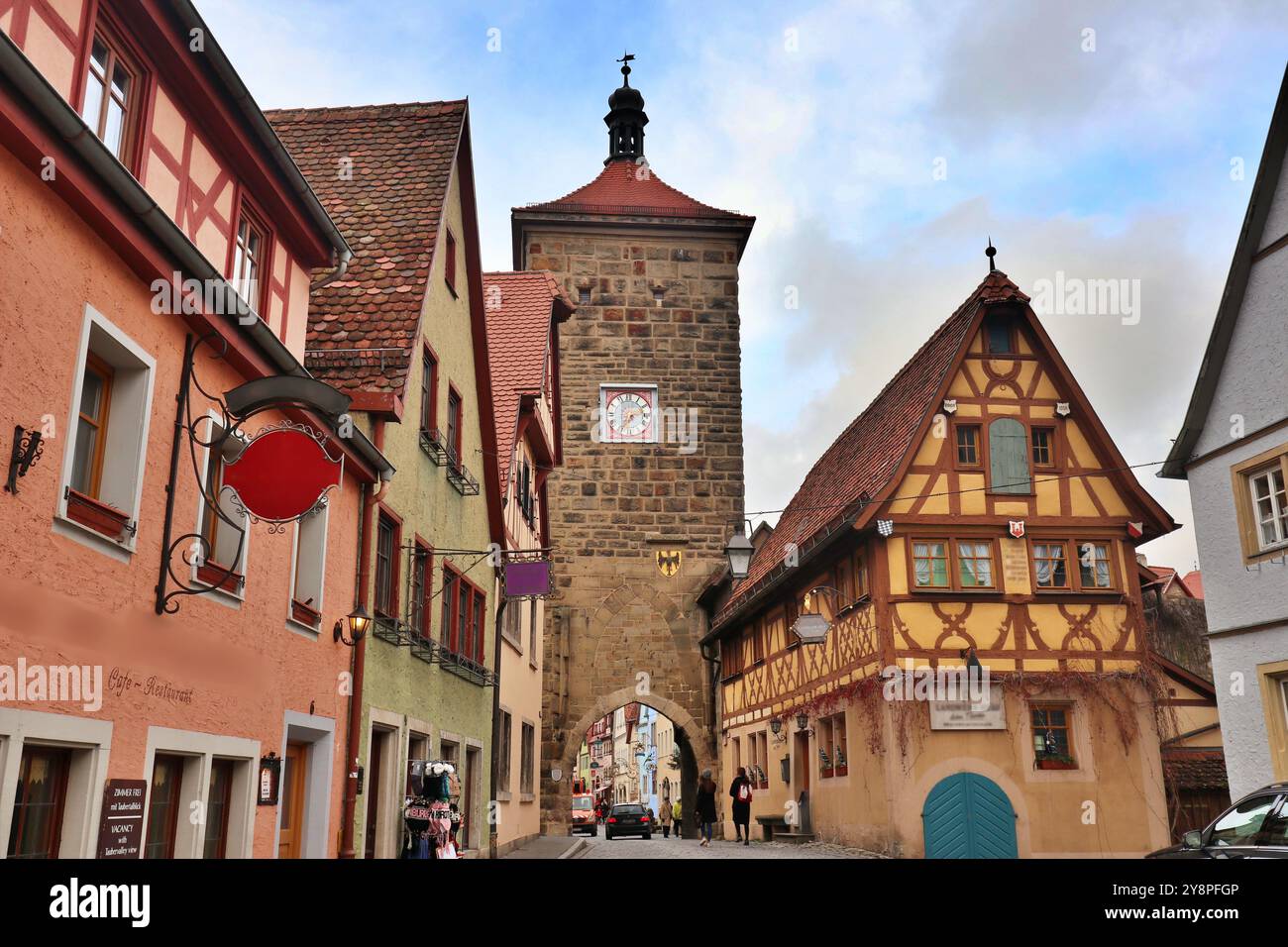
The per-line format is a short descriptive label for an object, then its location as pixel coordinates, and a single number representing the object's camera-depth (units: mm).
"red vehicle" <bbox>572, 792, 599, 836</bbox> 49994
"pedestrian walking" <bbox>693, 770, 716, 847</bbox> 22828
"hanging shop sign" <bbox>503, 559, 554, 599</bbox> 14930
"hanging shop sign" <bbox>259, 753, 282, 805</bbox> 8516
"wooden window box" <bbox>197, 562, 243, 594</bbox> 7605
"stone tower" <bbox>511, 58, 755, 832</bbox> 29109
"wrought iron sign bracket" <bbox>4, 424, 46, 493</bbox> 5328
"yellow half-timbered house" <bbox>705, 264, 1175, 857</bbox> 16703
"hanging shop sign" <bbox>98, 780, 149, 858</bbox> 6211
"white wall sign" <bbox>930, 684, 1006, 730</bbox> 16828
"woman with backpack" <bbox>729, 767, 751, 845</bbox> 21594
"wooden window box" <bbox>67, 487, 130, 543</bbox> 6000
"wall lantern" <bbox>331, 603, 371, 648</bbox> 10484
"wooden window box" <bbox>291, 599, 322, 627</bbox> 9336
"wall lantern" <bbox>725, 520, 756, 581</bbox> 17391
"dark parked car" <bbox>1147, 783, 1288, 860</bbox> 7168
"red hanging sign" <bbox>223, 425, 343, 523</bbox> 7191
